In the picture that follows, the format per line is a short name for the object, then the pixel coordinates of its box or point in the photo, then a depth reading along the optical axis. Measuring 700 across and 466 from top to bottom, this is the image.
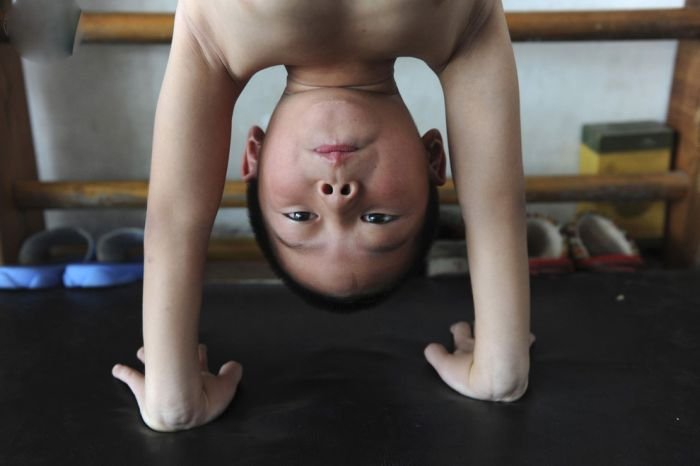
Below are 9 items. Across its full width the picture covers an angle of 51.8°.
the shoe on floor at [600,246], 1.42
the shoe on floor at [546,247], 1.38
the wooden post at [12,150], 1.45
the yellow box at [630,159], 1.60
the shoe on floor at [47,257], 1.27
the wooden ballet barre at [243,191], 1.45
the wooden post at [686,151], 1.54
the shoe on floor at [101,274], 1.28
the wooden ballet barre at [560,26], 1.32
